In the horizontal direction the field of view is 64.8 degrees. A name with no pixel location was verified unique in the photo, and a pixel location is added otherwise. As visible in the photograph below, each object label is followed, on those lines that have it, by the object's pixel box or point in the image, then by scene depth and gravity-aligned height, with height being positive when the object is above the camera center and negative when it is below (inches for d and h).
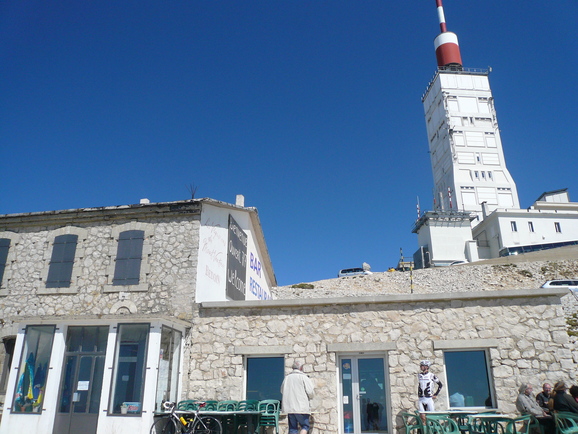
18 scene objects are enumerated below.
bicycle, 358.0 -25.6
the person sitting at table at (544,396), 349.1 -5.8
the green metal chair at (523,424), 312.3 -25.4
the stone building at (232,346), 382.3 +35.9
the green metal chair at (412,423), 350.0 -26.1
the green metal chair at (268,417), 367.9 -21.3
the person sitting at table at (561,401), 311.6 -8.5
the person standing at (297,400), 339.6 -7.7
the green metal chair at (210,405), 385.4 -13.0
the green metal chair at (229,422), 370.0 -25.2
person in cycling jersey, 356.8 +1.1
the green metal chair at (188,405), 390.3 -12.5
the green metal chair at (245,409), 370.3 -15.8
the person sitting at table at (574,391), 323.0 -2.4
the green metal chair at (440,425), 313.7 -24.9
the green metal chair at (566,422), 286.5 -21.1
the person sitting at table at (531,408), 332.5 -14.0
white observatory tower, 2236.7 +1236.0
